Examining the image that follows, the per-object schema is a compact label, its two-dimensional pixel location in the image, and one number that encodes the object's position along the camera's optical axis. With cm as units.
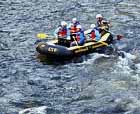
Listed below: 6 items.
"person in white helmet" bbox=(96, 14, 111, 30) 2500
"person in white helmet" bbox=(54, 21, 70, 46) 2316
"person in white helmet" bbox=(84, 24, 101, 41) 2373
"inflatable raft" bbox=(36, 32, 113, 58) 2211
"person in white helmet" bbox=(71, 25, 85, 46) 2308
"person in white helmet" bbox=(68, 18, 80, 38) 2342
